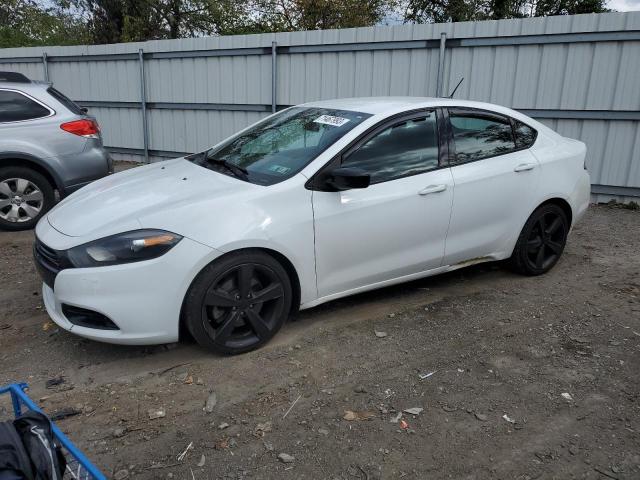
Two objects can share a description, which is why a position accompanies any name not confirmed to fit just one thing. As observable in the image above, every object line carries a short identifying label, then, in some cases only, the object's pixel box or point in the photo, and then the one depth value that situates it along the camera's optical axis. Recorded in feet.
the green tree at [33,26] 69.46
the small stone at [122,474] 8.21
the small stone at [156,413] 9.64
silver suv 20.16
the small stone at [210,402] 9.83
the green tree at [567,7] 60.59
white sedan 10.45
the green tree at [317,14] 64.39
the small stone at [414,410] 9.74
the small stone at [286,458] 8.54
